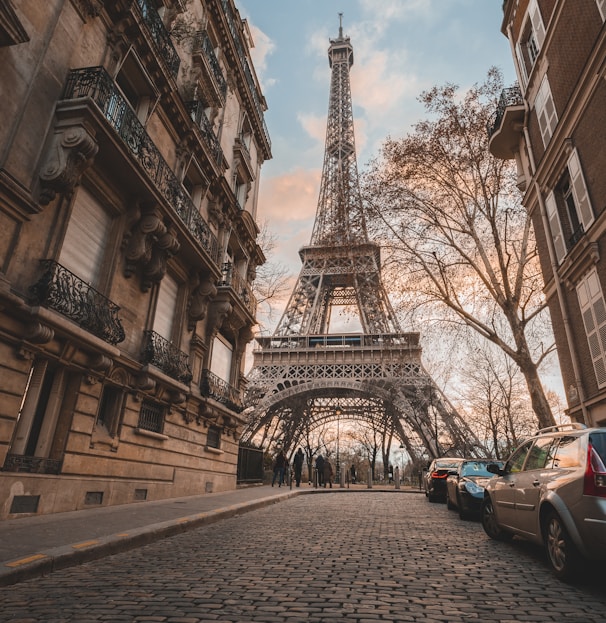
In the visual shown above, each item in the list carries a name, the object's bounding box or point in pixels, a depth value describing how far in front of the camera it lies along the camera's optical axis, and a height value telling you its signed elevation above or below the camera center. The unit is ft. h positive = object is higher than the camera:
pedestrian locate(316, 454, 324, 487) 93.79 +5.19
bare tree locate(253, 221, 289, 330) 76.59 +31.65
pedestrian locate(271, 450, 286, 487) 76.69 +4.43
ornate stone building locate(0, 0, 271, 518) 24.80 +15.81
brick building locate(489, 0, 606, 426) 35.83 +28.94
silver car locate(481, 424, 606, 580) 13.74 +0.18
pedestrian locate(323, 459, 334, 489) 95.04 +4.32
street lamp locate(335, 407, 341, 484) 137.08 +22.37
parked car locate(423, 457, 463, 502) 53.98 +2.22
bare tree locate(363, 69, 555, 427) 51.26 +33.46
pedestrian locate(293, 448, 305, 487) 83.19 +5.19
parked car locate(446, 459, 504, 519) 33.55 +0.88
